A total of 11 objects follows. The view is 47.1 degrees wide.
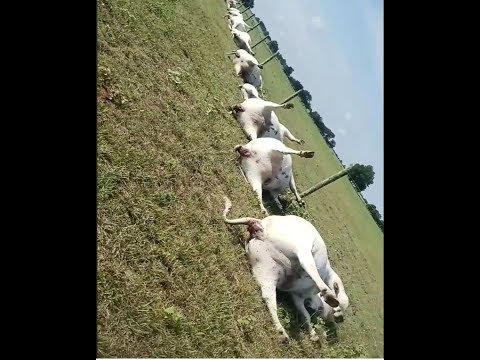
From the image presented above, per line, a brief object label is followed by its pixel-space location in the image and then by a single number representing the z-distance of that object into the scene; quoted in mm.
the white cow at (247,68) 13938
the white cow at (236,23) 18794
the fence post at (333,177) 8852
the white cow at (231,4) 21530
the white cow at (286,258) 5363
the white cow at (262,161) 7426
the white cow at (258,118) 9461
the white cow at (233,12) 20281
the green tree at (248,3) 30403
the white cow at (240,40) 17375
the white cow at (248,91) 11961
